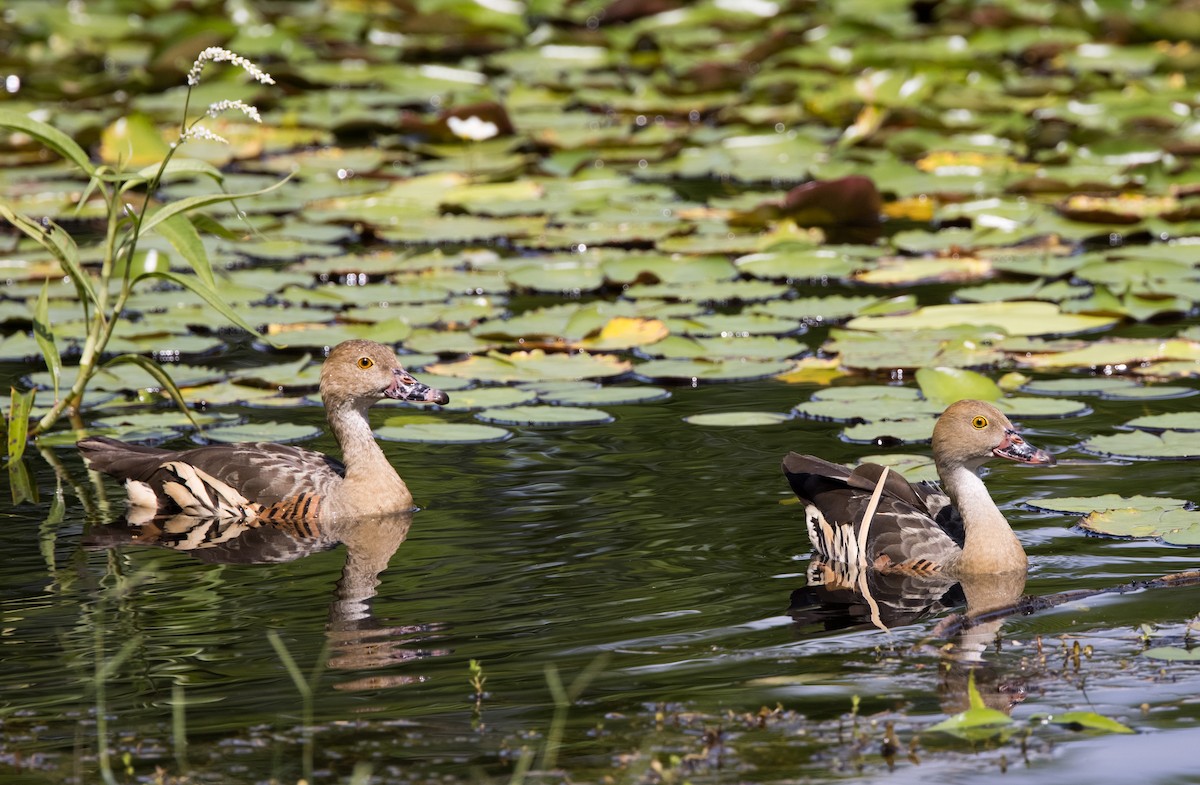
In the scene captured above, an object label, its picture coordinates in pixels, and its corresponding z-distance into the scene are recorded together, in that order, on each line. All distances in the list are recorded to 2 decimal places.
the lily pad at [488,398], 17.66
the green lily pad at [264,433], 16.95
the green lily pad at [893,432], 16.27
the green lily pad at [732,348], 19.20
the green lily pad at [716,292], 21.48
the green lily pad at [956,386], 17.00
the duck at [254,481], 15.30
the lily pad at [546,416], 17.25
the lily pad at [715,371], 18.67
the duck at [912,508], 13.57
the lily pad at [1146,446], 15.38
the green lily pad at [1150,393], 17.31
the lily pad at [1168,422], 16.16
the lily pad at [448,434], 16.78
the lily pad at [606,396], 17.73
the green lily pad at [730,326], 20.05
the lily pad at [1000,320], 19.66
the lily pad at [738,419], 17.05
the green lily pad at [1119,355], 18.31
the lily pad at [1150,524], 13.30
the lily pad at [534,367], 18.58
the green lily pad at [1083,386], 17.69
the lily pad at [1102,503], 13.94
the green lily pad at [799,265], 22.39
